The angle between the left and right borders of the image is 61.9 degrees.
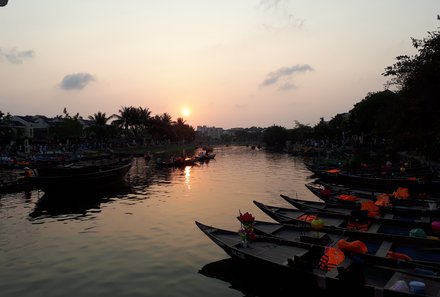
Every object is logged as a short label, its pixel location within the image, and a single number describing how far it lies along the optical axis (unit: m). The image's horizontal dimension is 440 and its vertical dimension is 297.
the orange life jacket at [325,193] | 24.98
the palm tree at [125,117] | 104.19
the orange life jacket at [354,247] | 12.77
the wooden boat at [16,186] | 33.53
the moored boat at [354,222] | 16.84
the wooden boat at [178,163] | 61.91
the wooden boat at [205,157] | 75.93
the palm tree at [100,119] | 101.56
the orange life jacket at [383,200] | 20.91
